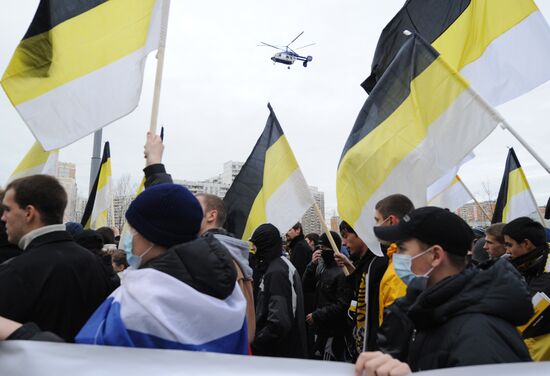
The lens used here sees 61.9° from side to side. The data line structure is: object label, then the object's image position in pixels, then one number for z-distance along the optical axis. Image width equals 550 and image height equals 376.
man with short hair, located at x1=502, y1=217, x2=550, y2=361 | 3.99
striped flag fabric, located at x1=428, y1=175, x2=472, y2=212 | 10.22
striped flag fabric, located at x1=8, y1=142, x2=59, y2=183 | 5.18
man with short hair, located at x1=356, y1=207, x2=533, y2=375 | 1.78
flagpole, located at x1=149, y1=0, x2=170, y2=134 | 3.26
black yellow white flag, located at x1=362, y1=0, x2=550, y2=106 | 4.21
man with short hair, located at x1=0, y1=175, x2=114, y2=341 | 2.48
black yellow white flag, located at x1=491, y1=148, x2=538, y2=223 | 8.45
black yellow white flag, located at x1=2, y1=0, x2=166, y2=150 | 3.40
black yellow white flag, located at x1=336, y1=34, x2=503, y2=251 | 4.04
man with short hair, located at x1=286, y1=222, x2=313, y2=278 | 7.89
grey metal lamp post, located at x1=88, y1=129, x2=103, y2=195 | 8.26
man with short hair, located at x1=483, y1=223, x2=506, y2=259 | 5.53
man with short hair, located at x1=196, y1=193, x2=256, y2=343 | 3.33
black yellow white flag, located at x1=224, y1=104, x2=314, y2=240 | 6.12
